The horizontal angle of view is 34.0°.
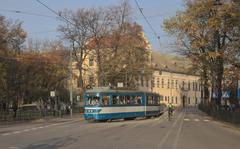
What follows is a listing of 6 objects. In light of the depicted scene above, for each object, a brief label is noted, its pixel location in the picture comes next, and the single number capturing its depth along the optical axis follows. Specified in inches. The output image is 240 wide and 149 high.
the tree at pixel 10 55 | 1680.1
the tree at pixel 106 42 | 2173.4
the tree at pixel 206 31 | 1327.4
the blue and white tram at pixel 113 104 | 1279.3
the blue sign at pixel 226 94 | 1480.1
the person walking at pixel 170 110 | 1452.6
